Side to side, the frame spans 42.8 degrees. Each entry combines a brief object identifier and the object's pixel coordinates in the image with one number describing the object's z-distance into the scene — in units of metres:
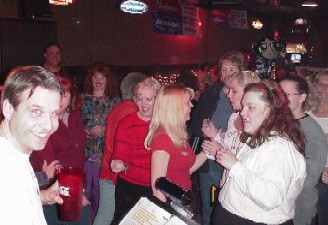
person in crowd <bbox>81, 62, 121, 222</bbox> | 4.53
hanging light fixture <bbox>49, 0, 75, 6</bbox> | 8.52
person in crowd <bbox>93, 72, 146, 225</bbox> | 4.08
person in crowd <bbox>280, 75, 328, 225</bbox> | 3.52
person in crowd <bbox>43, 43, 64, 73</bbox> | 6.61
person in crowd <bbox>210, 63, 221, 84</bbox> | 10.95
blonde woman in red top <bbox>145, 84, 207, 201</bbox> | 3.13
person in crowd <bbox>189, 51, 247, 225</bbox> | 4.30
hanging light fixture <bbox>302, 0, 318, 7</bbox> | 12.55
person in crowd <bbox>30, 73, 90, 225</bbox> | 3.45
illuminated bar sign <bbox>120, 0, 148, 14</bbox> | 10.55
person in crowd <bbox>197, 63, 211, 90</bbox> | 10.79
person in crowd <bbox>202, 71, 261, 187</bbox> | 3.58
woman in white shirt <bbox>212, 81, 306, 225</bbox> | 2.55
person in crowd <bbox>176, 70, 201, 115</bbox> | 8.23
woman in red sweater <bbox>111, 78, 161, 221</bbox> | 3.51
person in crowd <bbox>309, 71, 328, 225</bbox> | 4.22
